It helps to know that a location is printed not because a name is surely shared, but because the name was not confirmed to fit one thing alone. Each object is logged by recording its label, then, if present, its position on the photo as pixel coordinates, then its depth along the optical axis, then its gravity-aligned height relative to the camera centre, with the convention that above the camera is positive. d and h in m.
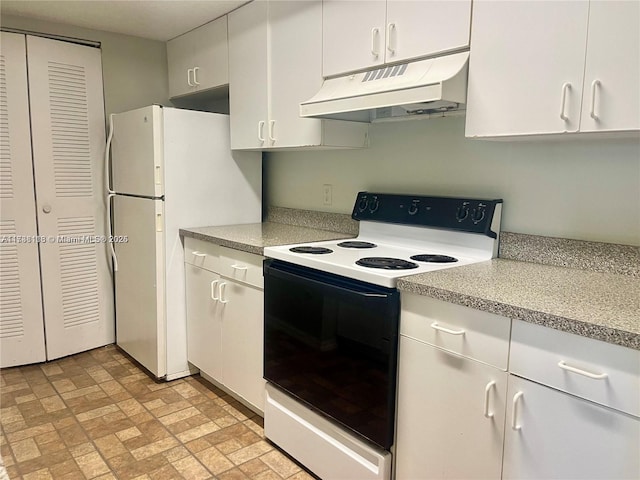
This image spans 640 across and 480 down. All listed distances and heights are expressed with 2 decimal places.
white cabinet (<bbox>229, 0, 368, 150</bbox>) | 2.23 +0.52
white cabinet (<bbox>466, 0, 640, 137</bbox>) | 1.29 +0.35
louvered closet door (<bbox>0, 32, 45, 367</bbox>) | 2.73 -0.29
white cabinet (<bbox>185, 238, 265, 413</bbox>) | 2.23 -0.71
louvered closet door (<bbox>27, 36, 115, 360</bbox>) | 2.85 -0.08
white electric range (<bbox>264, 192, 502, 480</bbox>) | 1.59 -0.52
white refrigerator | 2.60 -0.13
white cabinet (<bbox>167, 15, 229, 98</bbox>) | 2.78 +0.75
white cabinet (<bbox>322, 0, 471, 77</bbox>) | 1.67 +0.58
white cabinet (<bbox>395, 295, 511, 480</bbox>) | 1.31 -0.62
